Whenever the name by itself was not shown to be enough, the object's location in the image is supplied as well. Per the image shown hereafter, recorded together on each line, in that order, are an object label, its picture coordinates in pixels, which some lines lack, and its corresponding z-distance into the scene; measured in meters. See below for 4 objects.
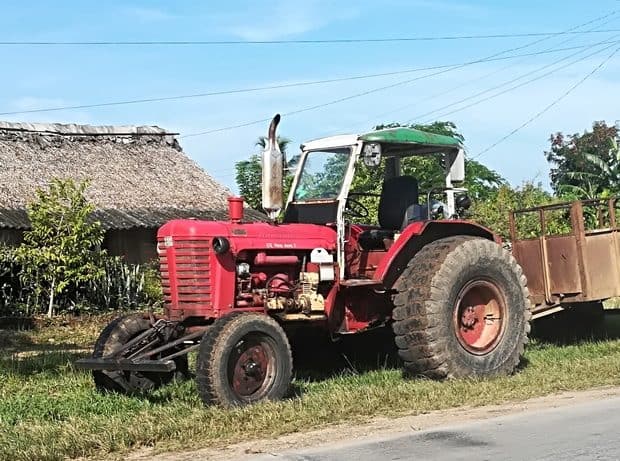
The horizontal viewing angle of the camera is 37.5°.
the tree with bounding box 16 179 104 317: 18.42
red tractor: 8.00
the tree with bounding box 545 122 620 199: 38.68
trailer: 10.55
